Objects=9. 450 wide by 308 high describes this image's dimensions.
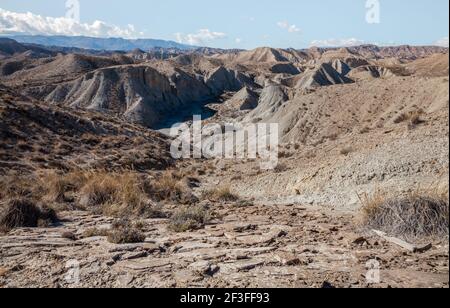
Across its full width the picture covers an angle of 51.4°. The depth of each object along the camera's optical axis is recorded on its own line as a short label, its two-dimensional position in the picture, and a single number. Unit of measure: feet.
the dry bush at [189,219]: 25.66
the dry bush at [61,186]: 37.75
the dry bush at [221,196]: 40.66
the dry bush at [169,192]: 40.34
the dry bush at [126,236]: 22.48
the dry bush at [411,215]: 19.83
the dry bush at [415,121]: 46.91
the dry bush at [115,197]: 31.73
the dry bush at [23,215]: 26.91
